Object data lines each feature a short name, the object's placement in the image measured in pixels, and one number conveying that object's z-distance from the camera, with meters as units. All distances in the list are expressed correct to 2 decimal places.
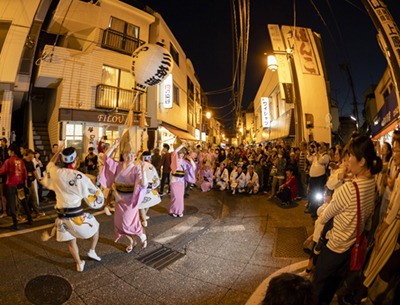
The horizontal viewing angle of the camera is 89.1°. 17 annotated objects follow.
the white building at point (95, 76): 11.62
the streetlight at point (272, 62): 12.39
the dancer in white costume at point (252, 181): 9.11
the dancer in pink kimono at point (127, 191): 4.16
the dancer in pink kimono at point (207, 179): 10.01
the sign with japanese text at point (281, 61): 12.43
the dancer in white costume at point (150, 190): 5.25
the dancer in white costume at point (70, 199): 3.26
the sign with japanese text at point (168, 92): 14.68
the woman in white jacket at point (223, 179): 10.12
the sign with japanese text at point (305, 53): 12.15
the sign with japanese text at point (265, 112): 20.16
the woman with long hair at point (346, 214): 2.03
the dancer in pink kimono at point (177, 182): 6.16
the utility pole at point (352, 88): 15.35
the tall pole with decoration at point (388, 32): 4.57
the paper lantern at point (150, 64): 6.05
